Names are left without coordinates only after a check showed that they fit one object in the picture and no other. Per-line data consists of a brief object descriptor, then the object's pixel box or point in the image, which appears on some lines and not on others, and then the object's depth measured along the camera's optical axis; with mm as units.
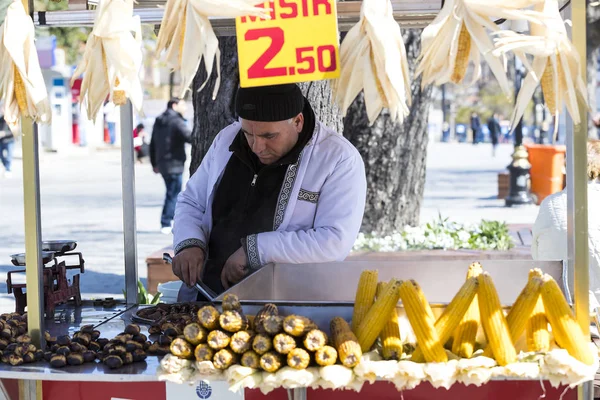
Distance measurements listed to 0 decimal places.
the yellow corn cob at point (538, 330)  2662
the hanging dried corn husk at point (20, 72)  2770
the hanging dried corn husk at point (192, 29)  2566
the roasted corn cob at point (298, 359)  2576
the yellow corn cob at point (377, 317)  2738
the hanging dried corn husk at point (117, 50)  2697
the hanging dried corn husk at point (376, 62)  2549
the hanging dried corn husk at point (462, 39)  2539
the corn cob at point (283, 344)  2594
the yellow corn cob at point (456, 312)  2711
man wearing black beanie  3896
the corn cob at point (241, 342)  2635
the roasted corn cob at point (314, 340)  2596
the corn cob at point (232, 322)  2680
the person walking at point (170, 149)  12539
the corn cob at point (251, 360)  2607
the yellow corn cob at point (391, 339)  2672
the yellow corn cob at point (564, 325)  2619
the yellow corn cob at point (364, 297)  2852
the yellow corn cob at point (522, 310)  2717
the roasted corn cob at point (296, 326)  2623
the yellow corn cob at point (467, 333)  2703
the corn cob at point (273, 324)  2635
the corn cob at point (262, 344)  2605
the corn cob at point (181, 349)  2686
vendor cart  2738
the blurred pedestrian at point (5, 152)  20188
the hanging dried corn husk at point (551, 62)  2512
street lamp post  14547
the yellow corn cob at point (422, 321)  2623
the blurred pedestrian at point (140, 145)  21831
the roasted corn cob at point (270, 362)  2582
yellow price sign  2605
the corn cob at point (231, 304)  2744
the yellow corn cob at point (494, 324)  2596
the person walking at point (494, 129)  29656
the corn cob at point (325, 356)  2584
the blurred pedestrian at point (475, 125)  39131
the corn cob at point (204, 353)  2645
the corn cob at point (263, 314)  2676
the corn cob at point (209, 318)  2697
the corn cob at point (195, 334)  2689
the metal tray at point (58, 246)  3796
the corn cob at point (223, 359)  2611
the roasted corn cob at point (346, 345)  2582
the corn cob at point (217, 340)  2645
